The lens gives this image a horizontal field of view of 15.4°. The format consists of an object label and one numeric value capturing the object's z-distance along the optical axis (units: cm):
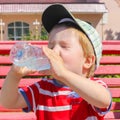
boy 209
